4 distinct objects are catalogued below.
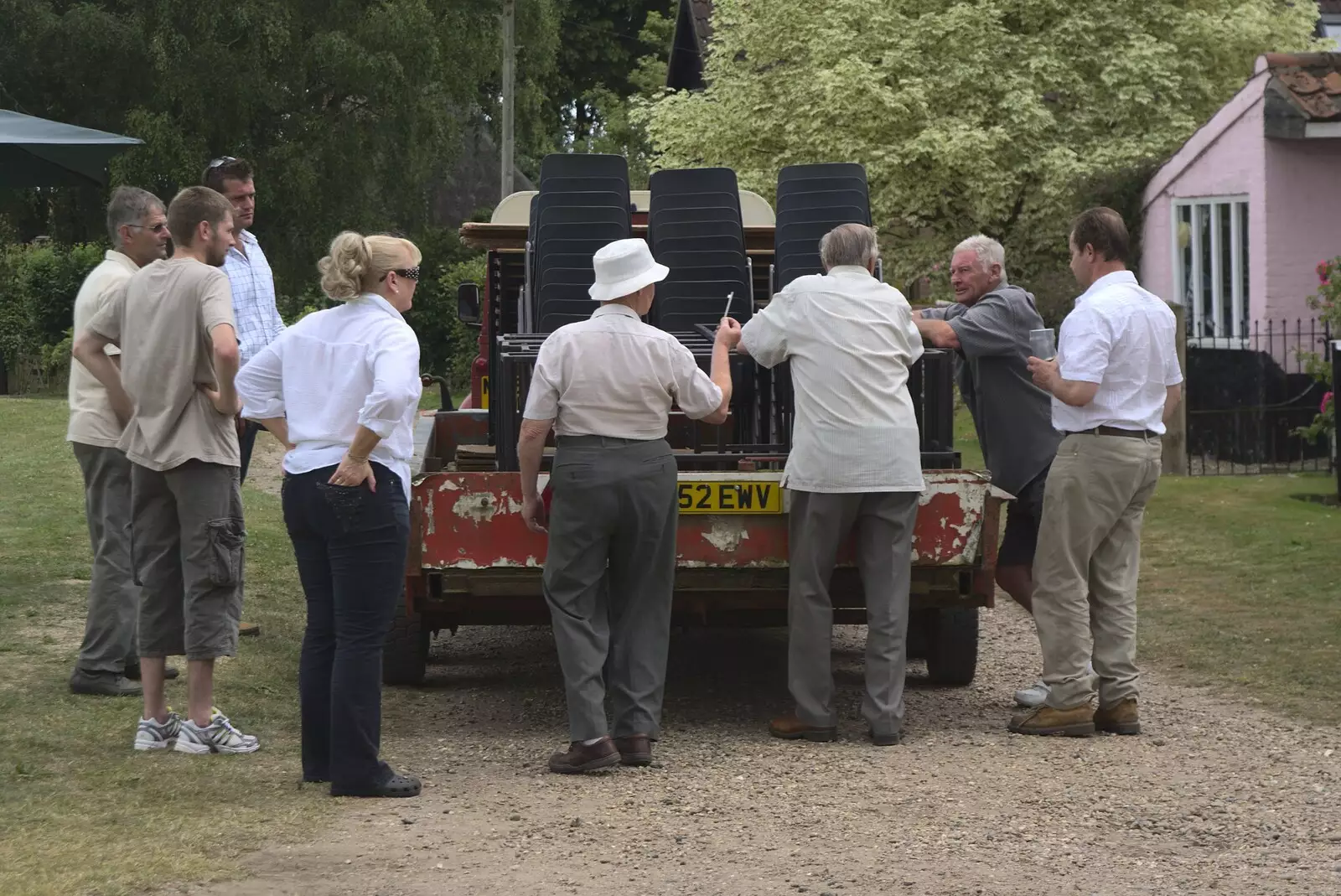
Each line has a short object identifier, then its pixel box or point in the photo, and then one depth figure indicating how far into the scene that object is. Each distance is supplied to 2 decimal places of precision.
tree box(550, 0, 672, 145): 54.09
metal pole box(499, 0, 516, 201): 35.56
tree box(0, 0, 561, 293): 33.84
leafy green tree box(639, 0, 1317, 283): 26.27
